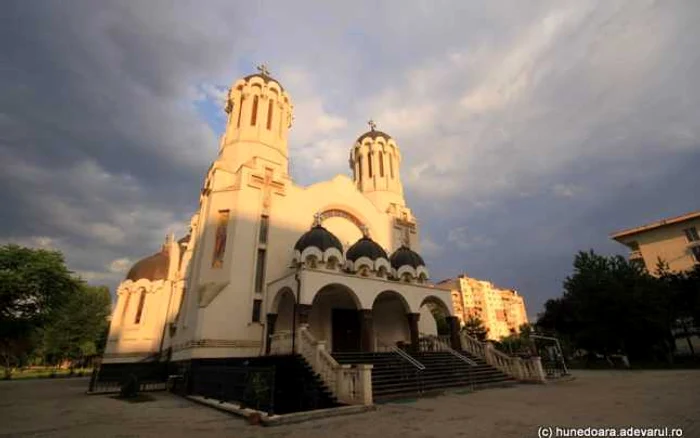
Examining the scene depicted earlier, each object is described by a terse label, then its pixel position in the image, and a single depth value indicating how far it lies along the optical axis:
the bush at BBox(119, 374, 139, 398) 13.87
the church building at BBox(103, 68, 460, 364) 16.80
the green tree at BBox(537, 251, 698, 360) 22.97
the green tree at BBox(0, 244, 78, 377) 19.92
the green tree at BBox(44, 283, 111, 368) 38.34
